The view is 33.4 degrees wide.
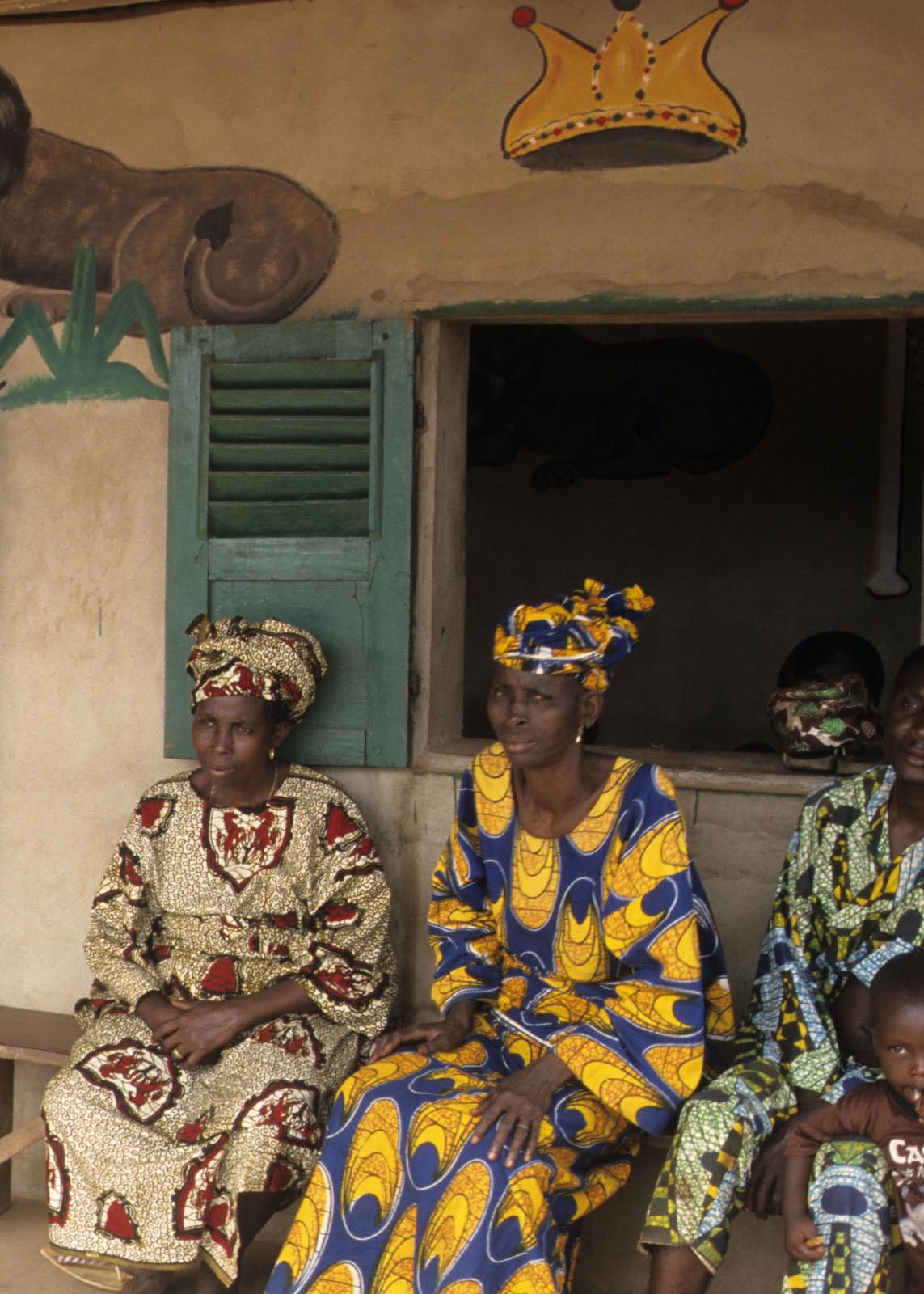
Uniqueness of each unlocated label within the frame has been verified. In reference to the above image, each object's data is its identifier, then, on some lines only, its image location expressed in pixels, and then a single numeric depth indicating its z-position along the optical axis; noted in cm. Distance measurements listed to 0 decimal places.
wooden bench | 379
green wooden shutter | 387
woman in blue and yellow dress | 291
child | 267
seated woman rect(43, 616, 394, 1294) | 334
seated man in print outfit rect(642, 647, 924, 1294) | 274
